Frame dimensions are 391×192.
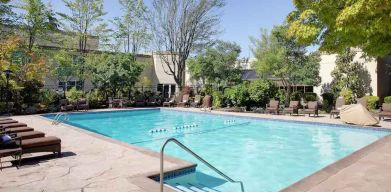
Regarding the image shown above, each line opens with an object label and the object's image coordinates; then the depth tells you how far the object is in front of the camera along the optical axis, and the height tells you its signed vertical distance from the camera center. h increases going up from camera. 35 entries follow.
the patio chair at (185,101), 27.03 -0.41
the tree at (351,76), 23.78 +1.77
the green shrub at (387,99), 20.98 +0.03
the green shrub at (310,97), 25.27 +0.10
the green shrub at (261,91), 22.53 +0.46
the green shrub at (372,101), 21.92 -0.12
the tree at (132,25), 32.44 +7.33
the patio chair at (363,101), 18.99 -0.11
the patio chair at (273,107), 20.84 -0.61
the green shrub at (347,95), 22.62 +0.27
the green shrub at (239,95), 22.88 +0.15
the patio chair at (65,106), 21.60 -0.78
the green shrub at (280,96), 23.33 +0.13
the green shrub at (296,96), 25.58 +0.16
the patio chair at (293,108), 20.28 -0.67
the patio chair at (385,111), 17.34 -0.63
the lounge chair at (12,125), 9.83 -0.99
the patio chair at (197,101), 26.46 -0.42
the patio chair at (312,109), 19.37 -0.65
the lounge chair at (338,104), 19.17 -0.36
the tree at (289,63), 24.55 +2.78
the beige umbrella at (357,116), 15.37 -0.84
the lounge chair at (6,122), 10.73 -0.97
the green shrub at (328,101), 23.06 -0.18
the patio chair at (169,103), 27.28 -0.60
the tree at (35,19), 23.55 +5.72
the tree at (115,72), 25.45 +1.85
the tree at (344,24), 5.55 +1.49
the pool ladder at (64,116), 19.13 -1.36
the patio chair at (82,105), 22.08 -0.72
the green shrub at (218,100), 25.16 -0.25
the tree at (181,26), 31.94 +7.14
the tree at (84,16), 28.27 +7.06
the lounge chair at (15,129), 8.67 -1.03
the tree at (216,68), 29.05 +2.70
